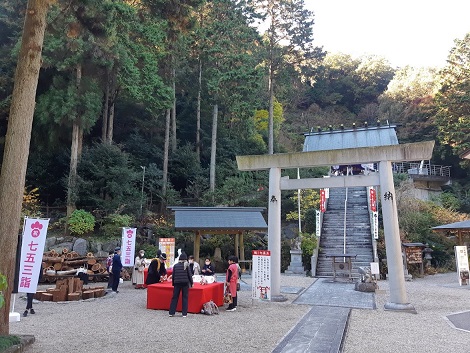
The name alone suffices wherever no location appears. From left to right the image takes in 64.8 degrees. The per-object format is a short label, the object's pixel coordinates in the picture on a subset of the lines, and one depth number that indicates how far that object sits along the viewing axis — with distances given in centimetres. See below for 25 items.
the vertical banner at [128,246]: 1367
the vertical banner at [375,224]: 1655
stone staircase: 1622
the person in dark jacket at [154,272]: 974
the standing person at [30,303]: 799
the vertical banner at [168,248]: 1386
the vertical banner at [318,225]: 1780
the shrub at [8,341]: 476
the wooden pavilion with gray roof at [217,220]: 1440
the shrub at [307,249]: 1692
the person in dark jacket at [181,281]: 766
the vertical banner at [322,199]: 1928
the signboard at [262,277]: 938
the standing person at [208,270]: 959
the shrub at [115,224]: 1733
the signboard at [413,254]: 1557
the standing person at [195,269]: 929
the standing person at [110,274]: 1163
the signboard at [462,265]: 1345
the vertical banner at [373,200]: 1741
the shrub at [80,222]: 1673
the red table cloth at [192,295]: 820
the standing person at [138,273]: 1250
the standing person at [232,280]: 867
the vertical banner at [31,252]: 797
